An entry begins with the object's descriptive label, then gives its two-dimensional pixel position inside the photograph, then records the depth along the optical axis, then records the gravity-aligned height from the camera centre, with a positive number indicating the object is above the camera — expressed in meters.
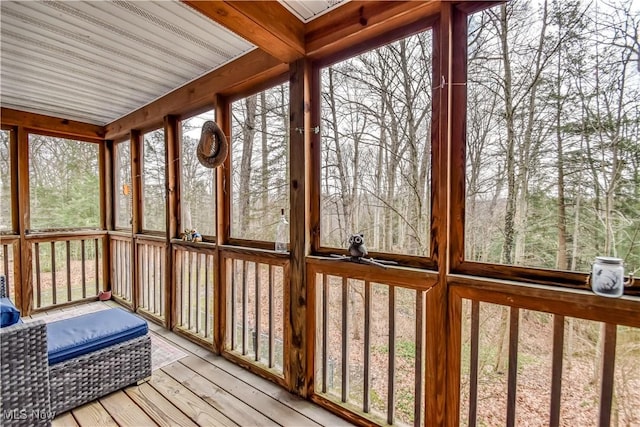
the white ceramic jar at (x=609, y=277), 1.11 -0.27
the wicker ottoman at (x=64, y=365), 1.54 -0.99
